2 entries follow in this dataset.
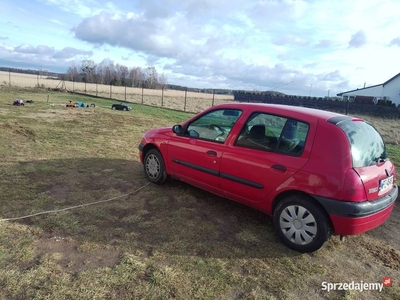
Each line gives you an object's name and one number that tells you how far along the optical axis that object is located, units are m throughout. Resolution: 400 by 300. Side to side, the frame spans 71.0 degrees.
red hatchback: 2.97
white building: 37.78
